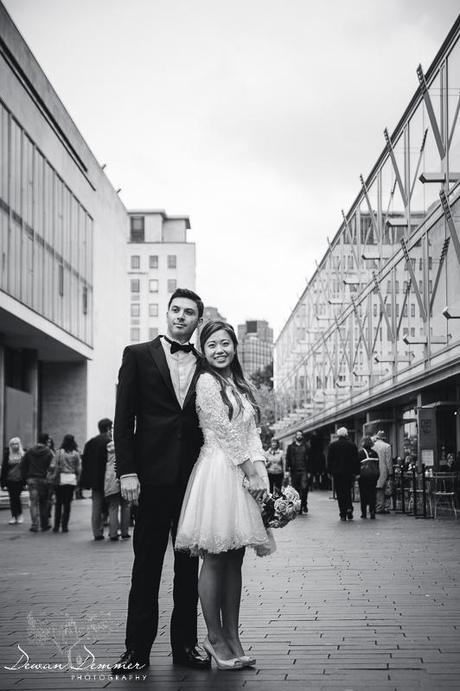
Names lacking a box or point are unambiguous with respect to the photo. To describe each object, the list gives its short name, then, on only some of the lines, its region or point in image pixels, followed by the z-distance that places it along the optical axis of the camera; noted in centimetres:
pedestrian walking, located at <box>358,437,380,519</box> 1912
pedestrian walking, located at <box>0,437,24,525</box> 1903
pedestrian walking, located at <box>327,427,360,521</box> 1877
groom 523
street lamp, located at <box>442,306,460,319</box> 2232
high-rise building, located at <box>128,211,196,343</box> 12131
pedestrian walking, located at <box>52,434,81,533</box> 1706
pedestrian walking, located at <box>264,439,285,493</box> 2361
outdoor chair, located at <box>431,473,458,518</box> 1908
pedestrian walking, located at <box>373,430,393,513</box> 2092
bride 518
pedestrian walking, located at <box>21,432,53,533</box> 1752
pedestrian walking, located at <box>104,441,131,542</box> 1484
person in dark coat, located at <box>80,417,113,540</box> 1524
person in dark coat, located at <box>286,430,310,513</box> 2158
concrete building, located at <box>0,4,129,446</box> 3120
